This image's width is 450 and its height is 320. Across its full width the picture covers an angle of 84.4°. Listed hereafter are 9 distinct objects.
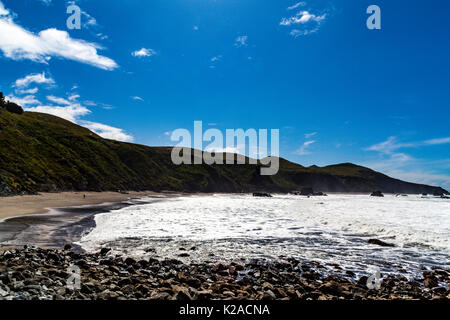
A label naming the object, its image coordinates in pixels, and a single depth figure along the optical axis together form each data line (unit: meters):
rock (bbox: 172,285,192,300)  7.76
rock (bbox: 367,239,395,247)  18.88
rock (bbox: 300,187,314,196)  167.56
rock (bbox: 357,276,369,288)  10.41
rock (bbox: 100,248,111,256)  14.07
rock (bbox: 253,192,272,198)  124.78
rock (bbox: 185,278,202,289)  9.51
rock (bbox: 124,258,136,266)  12.15
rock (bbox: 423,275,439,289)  10.48
